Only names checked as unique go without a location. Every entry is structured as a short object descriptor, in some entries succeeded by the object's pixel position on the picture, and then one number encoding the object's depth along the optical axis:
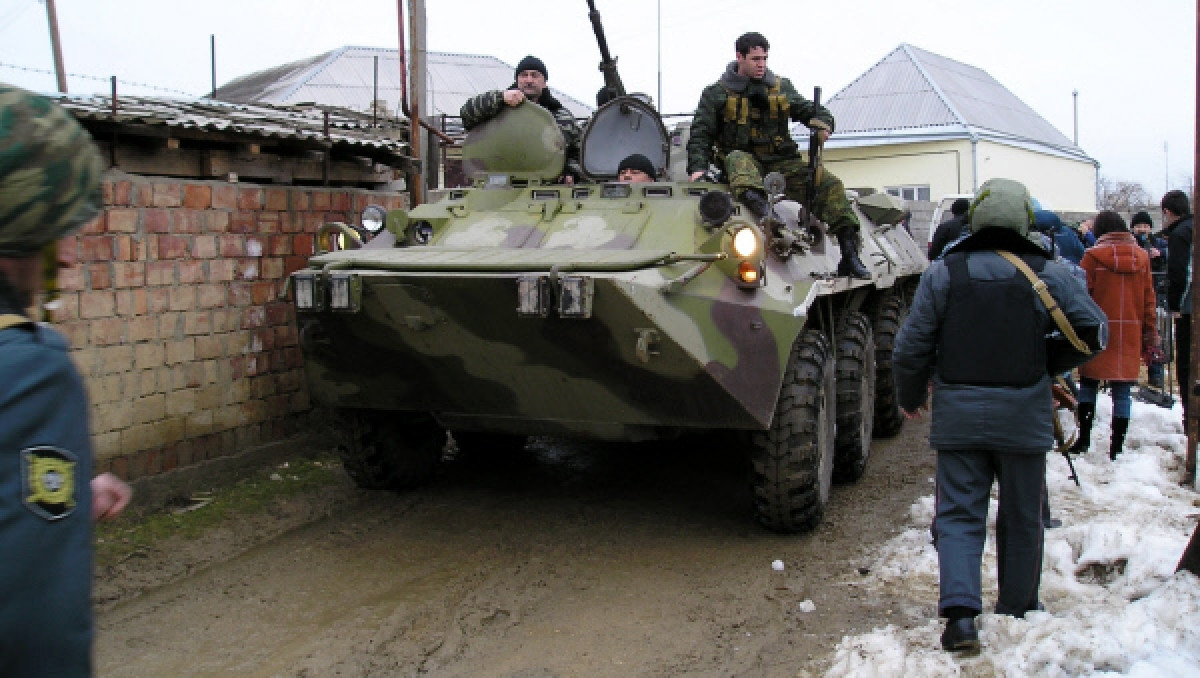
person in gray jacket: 3.46
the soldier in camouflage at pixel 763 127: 6.27
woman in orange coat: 6.37
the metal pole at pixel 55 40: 18.20
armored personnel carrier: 4.35
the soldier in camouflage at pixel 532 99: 6.00
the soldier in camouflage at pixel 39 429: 1.27
